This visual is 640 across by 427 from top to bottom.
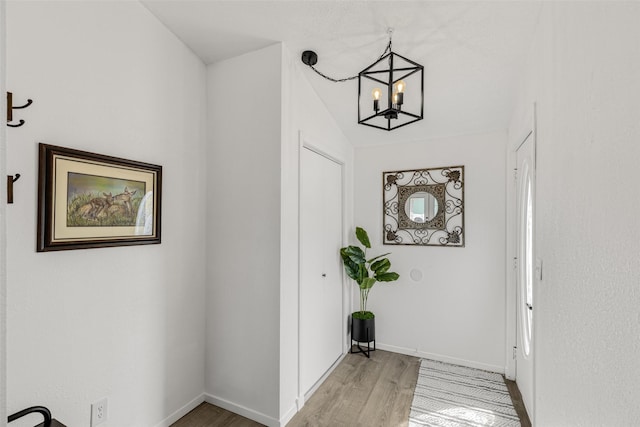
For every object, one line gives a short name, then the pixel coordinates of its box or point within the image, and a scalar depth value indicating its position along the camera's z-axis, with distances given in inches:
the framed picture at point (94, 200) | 58.2
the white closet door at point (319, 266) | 94.3
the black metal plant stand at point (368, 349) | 122.0
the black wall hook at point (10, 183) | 51.7
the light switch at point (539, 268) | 65.0
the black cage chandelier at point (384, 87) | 84.3
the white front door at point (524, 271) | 84.1
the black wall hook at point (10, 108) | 51.6
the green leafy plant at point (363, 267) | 118.7
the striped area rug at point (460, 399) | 84.0
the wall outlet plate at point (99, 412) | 65.5
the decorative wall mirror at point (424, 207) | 115.7
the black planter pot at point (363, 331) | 121.3
